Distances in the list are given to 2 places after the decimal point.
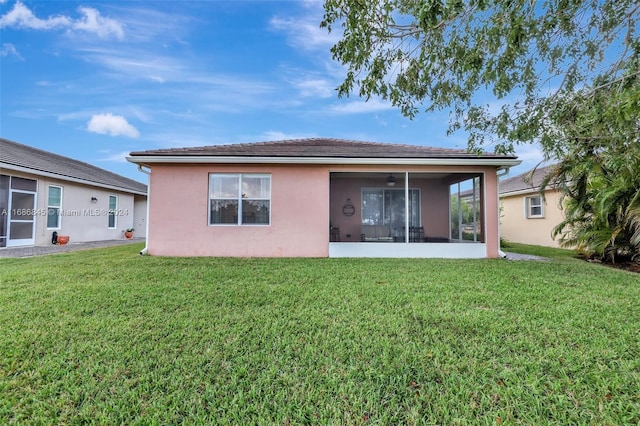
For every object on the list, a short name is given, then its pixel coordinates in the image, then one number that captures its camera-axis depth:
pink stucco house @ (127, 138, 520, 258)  9.63
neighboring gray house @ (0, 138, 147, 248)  11.52
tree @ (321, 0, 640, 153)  5.29
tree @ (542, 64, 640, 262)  5.91
